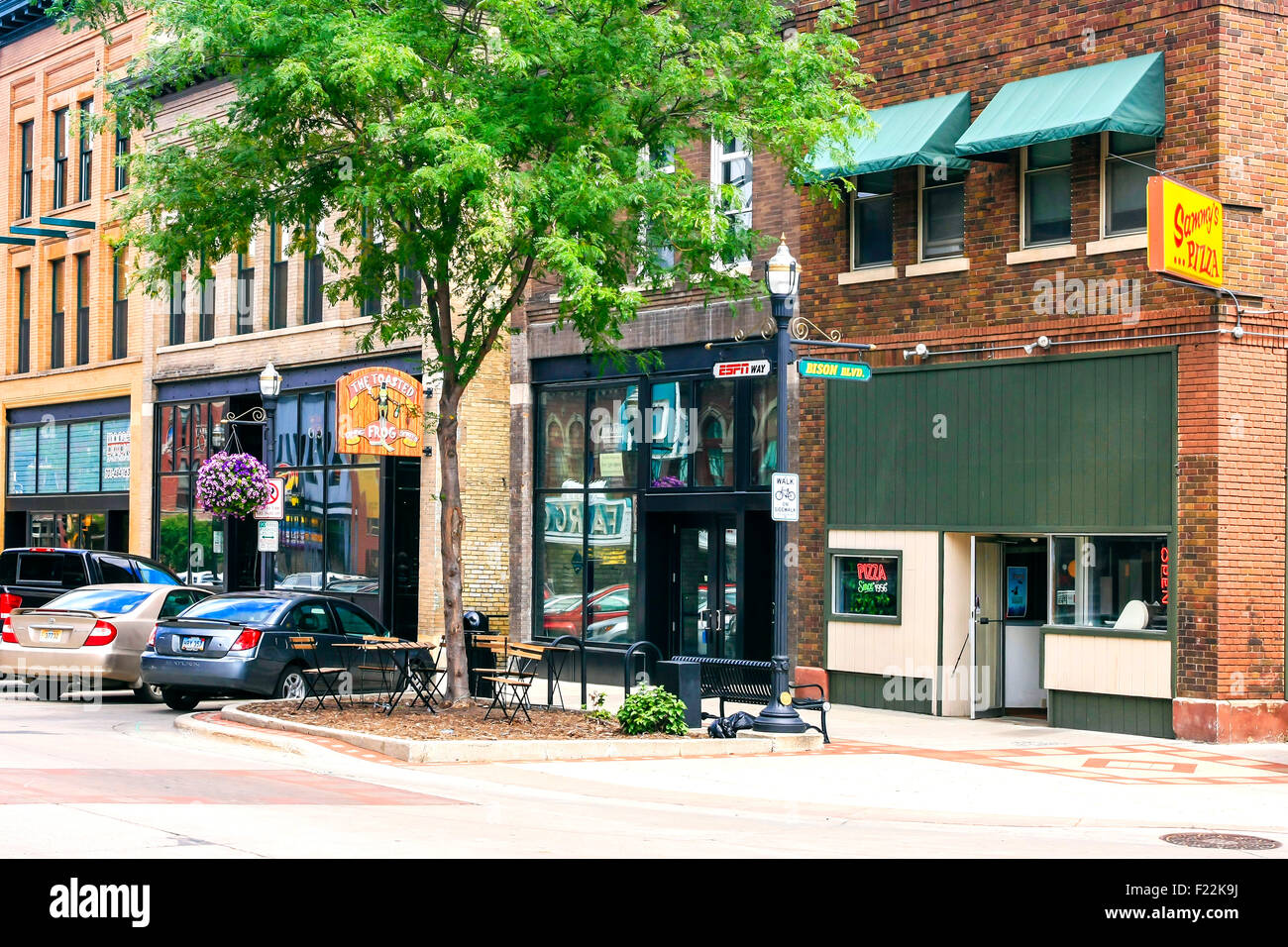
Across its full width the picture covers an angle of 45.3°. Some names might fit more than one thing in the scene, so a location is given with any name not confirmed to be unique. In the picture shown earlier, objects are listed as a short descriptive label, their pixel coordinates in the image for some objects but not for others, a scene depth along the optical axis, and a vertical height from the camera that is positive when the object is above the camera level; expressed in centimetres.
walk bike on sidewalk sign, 1647 -4
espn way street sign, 1683 +138
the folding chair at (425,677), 1734 -209
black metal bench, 1717 -209
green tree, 1583 +394
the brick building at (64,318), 3594 +430
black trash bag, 1639 -247
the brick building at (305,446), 2662 +92
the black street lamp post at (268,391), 2407 +162
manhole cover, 1088 -247
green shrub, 1597 -228
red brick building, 1691 +129
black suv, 2309 -121
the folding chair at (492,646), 1770 -181
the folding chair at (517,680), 1645 -200
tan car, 1902 -182
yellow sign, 1580 +275
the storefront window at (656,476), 2167 +26
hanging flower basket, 2481 +11
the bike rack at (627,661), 1706 -191
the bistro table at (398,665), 1730 -202
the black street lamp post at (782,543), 1628 -51
